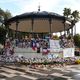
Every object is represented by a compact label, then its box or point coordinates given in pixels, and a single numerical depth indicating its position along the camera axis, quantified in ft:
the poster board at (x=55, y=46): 26.79
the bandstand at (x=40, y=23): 28.75
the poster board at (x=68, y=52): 27.28
